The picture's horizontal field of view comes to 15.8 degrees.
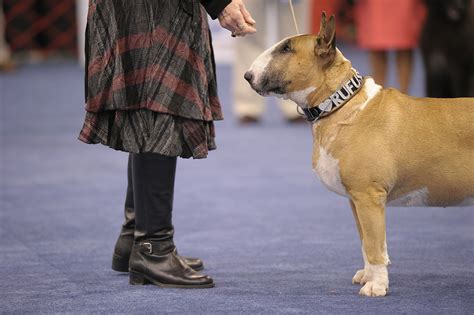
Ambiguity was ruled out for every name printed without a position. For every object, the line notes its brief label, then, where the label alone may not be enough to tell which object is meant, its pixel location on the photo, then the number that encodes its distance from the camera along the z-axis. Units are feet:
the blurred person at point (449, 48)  38.76
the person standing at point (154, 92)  20.09
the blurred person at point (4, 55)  71.74
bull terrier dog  19.33
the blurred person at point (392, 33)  46.84
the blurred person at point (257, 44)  45.37
